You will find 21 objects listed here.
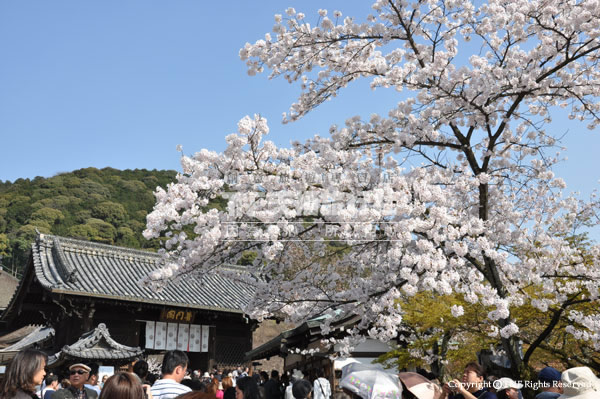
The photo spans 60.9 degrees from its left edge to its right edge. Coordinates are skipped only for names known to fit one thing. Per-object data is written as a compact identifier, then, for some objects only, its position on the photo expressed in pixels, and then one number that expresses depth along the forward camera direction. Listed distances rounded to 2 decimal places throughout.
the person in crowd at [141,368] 6.70
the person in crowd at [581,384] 3.39
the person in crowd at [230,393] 8.28
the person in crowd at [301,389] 5.52
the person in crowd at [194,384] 6.57
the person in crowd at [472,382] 4.61
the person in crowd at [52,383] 6.32
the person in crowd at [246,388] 6.75
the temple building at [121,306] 17.56
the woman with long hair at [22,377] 3.36
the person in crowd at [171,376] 4.02
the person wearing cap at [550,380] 4.57
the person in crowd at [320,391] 7.66
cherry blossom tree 7.86
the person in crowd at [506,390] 4.88
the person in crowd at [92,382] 6.39
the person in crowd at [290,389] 10.02
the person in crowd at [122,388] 2.80
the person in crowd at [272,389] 10.65
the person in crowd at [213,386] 7.71
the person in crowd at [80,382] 5.90
